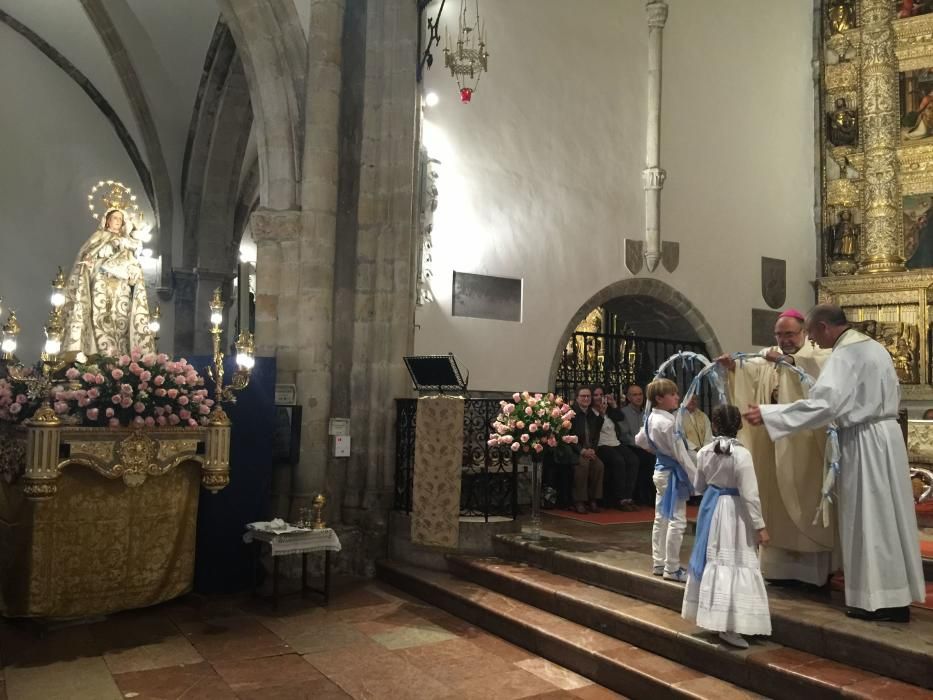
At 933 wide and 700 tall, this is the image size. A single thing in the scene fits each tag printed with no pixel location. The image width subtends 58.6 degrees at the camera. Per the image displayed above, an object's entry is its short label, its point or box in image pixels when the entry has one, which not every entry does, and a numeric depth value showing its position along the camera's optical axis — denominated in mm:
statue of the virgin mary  6977
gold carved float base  5914
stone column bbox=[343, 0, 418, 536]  8516
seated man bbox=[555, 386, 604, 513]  9336
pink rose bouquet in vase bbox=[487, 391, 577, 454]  7352
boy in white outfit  5754
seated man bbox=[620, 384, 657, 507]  9859
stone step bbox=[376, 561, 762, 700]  4617
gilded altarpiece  12312
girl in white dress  4539
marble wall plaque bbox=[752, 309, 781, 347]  12609
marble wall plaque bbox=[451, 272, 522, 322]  9734
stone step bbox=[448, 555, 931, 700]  4172
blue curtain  7293
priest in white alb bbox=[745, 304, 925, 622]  4578
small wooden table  6673
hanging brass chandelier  8641
